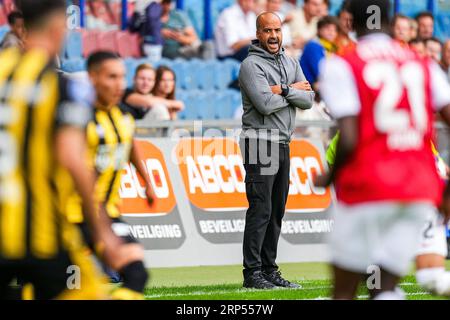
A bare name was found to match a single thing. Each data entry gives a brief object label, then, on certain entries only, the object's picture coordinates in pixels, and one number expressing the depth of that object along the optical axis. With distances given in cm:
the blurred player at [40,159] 565
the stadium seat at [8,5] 1705
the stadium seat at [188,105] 1744
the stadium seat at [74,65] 1512
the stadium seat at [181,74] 1786
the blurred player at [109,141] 840
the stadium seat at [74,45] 1694
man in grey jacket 1122
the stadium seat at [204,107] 1769
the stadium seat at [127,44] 1803
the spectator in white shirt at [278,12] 1783
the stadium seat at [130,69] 1691
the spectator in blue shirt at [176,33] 1791
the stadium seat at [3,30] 1580
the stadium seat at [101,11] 1939
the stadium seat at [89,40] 1784
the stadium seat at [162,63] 1738
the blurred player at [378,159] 646
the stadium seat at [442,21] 2255
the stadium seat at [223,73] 1798
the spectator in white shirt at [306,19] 1830
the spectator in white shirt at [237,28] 1778
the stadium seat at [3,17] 1786
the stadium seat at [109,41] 1802
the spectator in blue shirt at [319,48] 1540
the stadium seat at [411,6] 2197
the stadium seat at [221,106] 1772
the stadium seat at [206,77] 1809
